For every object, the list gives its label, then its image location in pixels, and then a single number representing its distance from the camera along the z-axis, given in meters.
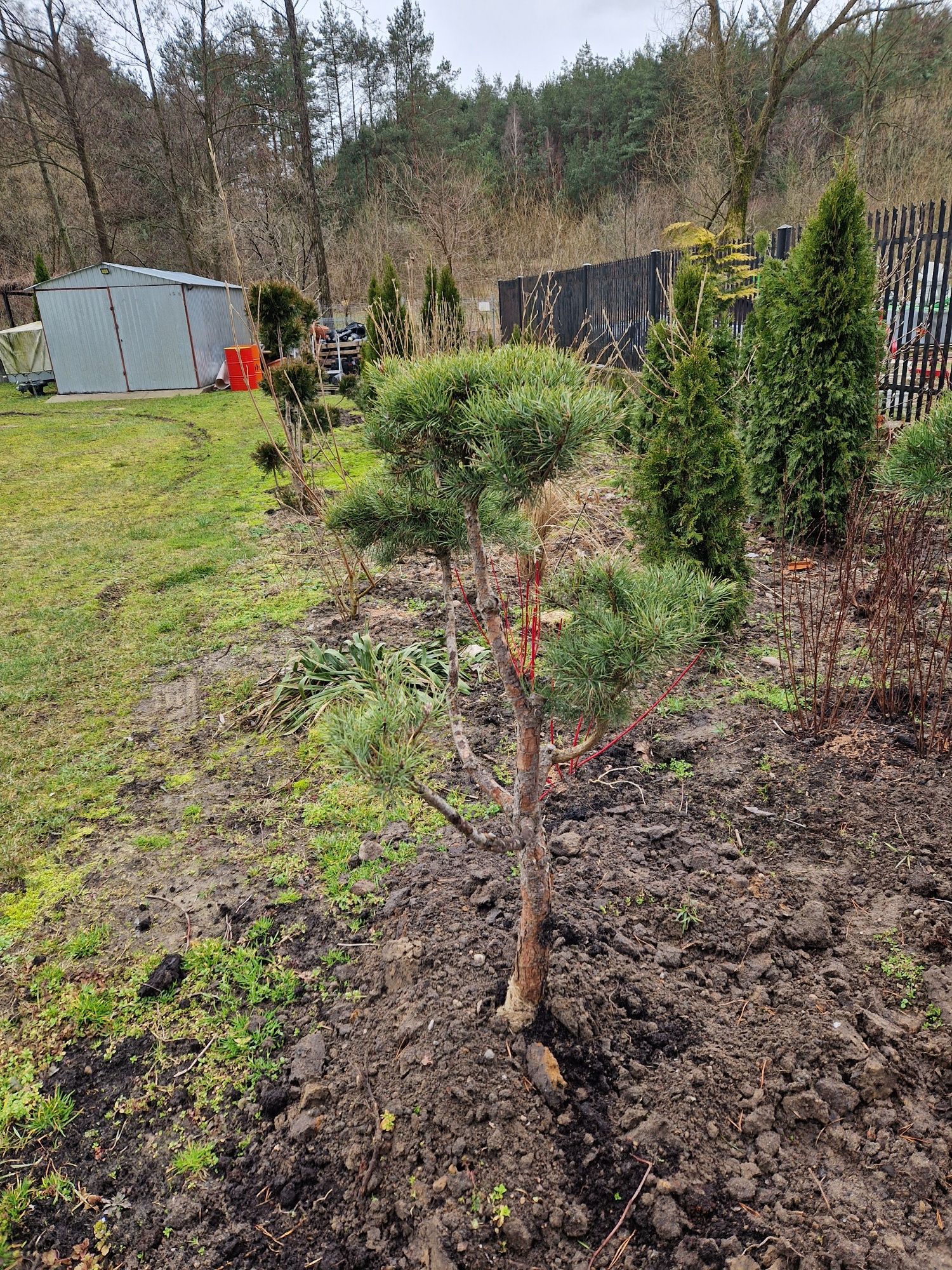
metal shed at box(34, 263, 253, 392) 16.47
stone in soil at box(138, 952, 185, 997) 2.14
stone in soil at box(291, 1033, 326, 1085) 1.81
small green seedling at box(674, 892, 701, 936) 2.08
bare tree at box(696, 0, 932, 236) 12.02
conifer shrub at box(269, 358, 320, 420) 7.03
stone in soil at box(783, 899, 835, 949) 1.97
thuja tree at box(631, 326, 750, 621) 3.90
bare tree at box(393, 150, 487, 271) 15.27
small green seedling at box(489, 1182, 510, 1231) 1.45
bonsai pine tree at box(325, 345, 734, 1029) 1.30
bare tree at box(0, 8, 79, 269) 20.83
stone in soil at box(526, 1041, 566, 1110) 1.63
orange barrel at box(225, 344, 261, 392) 16.03
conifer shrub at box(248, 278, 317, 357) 9.16
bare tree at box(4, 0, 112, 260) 19.86
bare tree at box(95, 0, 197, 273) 22.22
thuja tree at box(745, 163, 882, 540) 4.80
